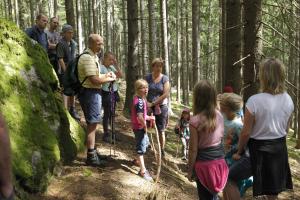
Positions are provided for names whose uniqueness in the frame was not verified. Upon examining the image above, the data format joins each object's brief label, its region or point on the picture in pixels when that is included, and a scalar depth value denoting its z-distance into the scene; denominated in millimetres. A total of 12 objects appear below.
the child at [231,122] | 4804
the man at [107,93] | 7480
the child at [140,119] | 6168
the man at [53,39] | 9109
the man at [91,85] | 5875
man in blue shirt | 8508
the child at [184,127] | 8898
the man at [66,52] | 8547
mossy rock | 5000
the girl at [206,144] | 4109
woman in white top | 4227
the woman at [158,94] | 7512
